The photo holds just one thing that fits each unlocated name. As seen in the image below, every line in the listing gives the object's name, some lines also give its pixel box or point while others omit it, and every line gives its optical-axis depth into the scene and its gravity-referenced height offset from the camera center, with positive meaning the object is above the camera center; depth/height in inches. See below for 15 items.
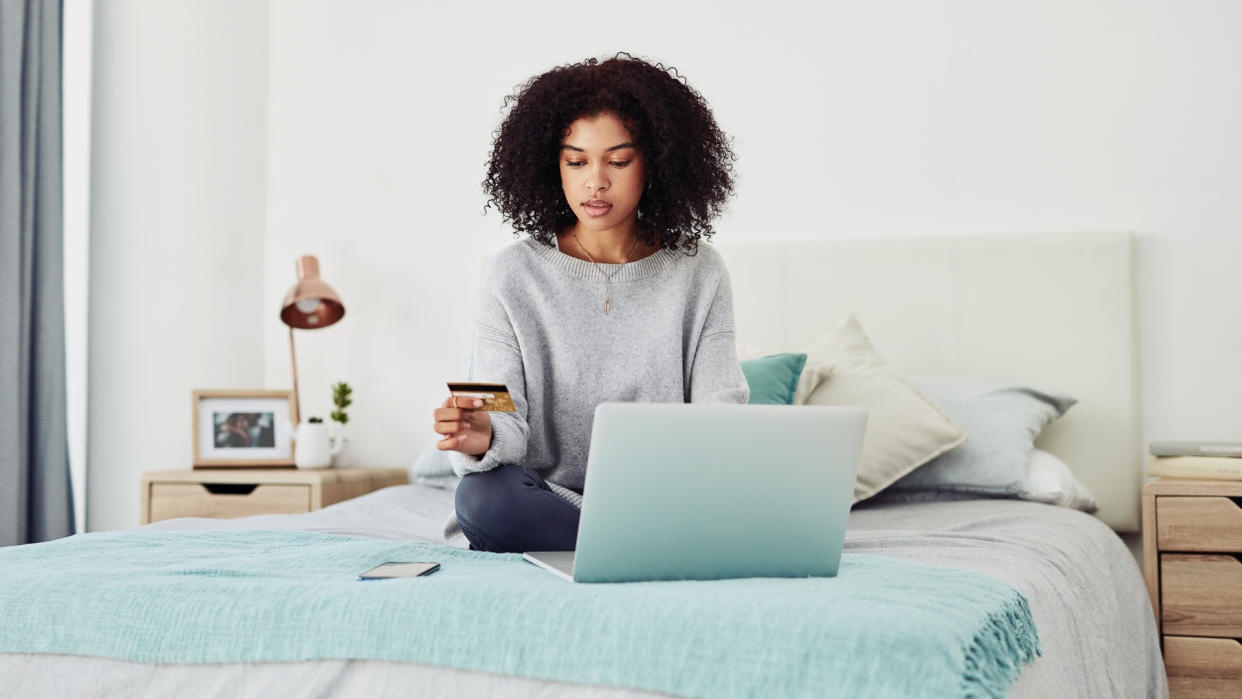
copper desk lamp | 125.6 +8.1
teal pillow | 91.0 -0.7
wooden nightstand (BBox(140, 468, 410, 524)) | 114.1 -13.0
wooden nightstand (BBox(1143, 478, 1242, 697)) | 83.3 -16.8
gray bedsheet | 42.9 -12.3
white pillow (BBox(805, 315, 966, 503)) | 91.7 -4.9
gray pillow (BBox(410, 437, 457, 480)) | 108.0 -9.5
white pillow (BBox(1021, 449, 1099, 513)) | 91.7 -10.2
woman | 67.9 +6.8
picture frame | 122.4 -6.4
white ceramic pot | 121.3 -8.4
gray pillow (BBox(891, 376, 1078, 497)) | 92.7 -6.1
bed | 65.9 -0.2
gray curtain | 112.6 +9.8
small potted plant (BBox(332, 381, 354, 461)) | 127.7 -3.8
